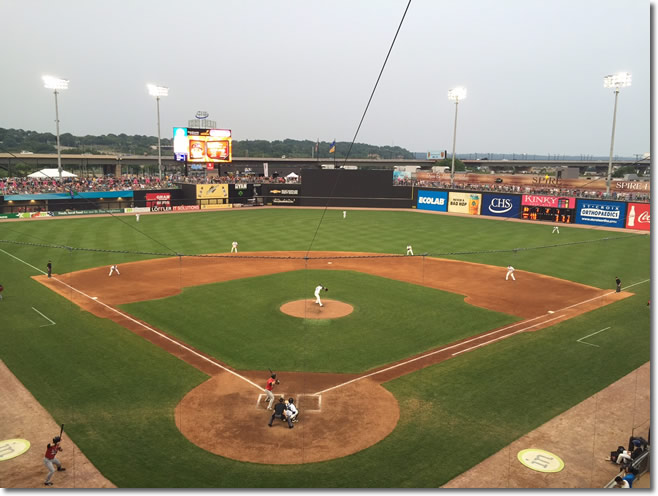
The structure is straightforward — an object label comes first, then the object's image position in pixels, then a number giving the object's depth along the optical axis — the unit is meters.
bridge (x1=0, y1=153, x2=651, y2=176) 101.67
